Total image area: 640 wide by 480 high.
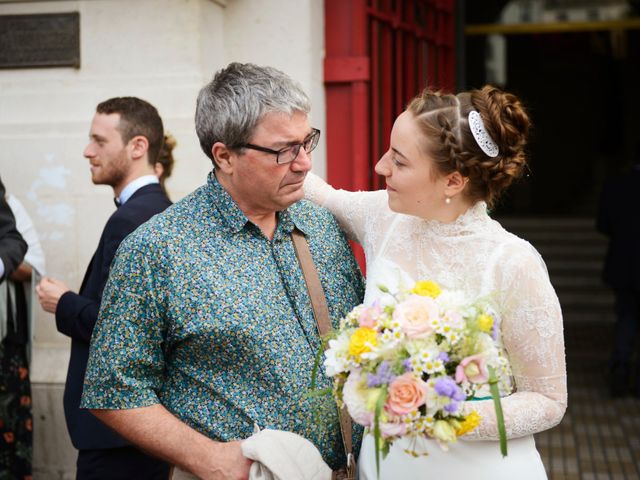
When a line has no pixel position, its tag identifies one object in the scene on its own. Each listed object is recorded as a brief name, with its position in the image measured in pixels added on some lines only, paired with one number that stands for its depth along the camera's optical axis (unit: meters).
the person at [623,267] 7.61
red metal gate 4.81
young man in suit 3.23
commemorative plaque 4.62
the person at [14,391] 4.19
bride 2.30
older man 2.29
